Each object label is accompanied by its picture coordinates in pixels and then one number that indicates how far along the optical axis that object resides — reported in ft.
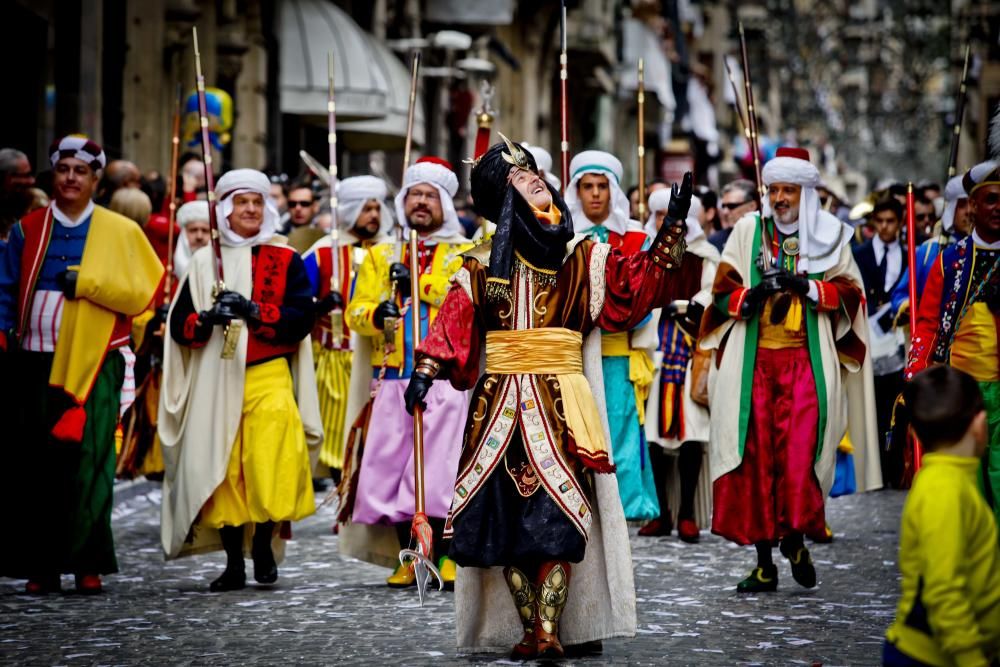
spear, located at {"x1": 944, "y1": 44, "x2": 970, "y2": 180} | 55.04
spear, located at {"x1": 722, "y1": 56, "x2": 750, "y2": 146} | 50.77
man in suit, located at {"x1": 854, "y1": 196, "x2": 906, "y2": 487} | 72.54
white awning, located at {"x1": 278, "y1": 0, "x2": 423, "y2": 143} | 113.52
